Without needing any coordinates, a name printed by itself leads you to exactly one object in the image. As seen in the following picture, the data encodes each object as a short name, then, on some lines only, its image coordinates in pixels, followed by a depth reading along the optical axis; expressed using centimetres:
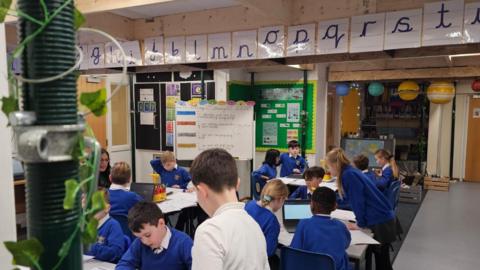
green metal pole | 61
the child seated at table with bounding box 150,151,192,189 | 507
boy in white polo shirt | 125
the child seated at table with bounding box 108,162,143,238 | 337
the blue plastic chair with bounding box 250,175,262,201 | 526
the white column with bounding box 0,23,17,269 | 172
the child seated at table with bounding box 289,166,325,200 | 437
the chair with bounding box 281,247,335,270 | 233
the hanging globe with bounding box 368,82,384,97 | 823
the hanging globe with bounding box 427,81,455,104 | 746
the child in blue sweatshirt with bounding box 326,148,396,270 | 336
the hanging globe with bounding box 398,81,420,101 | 756
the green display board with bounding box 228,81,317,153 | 726
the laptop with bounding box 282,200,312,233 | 343
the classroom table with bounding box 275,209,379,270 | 284
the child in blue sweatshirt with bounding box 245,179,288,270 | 285
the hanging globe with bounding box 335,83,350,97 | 796
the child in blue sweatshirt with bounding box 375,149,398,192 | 513
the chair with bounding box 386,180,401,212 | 474
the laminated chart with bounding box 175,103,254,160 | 648
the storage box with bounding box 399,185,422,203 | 738
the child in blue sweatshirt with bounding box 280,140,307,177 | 629
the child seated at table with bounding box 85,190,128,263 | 253
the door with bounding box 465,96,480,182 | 922
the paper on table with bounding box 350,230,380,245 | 297
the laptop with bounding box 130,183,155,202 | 421
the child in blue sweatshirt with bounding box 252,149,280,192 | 524
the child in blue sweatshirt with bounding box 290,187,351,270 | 255
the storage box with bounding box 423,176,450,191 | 830
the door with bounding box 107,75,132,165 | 746
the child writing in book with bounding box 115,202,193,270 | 214
